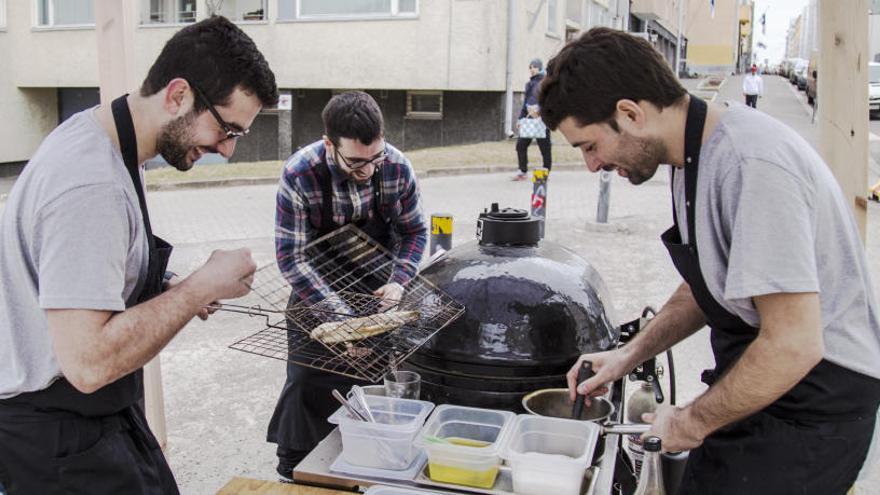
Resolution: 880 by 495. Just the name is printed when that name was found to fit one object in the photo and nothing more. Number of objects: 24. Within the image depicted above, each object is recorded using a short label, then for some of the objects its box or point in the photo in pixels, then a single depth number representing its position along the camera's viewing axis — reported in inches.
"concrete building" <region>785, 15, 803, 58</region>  3725.1
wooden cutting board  78.5
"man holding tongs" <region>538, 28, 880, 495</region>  65.7
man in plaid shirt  120.9
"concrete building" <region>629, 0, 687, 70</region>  1134.4
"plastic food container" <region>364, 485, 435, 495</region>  74.7
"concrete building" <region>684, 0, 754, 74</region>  2055.9
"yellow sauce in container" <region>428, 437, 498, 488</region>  77.1
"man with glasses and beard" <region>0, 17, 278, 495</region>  67.1
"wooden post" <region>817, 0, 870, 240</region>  108.2
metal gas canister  120.8
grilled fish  93.0
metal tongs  82.9
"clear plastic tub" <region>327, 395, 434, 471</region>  79.6
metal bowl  94.0
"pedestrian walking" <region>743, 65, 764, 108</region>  873.5
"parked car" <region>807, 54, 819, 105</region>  1022.3
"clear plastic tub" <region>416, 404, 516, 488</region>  76.8
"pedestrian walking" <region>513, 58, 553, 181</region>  438.9
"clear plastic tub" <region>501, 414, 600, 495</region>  74.7
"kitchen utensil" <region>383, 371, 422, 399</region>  93.6
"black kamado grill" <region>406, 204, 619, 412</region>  98.7
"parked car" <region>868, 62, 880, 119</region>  932.0
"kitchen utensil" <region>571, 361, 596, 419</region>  90.0
